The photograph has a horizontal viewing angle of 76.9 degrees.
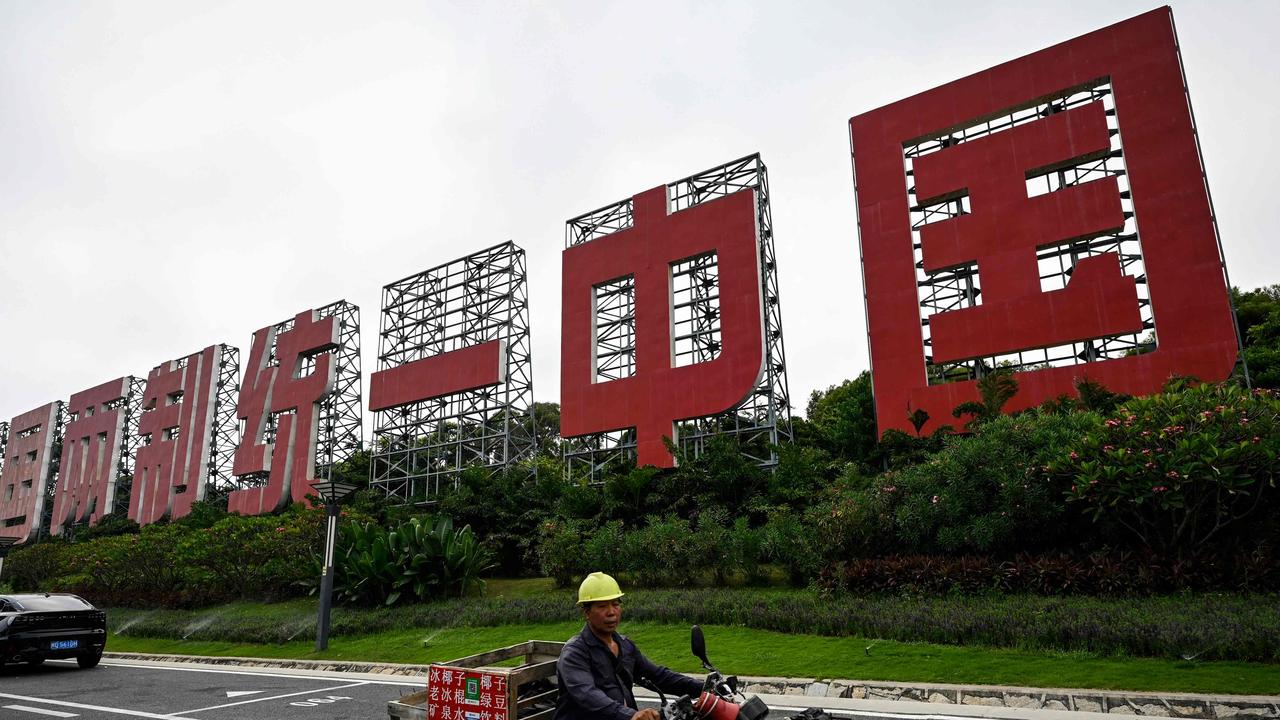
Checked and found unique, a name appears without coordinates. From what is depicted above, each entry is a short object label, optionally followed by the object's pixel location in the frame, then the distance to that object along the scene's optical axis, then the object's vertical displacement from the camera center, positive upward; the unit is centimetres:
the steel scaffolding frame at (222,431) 4569 +712
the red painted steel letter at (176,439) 4550 +693
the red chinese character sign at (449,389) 3170 +642
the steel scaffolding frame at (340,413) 3825 +658
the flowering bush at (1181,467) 1098 +83
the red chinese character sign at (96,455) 5266 +707
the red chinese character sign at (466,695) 410 -74
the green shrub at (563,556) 1873 -19
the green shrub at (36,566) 3131 -4
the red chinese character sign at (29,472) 5809 +682
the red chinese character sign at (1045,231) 1950 +779
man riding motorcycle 370 -59
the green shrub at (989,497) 1280 +59
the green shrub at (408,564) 1791 -26
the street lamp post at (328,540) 1459 +28
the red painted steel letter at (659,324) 2491 +711
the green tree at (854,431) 2289 +310
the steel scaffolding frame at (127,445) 5281 +759
